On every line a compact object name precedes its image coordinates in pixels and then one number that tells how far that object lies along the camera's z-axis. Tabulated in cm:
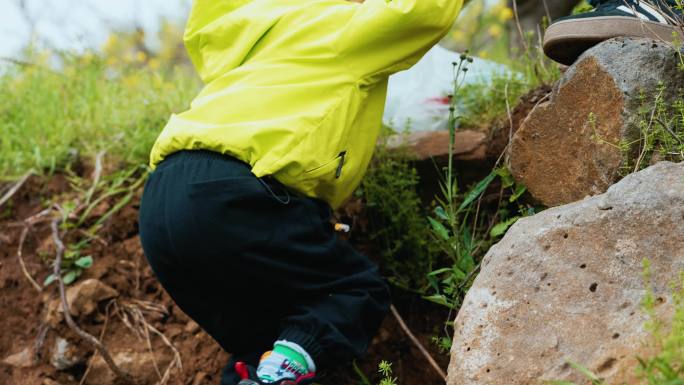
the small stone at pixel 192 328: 275
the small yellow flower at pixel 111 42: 498
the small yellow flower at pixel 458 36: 589
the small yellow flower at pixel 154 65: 482
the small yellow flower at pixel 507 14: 432
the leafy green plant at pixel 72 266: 284
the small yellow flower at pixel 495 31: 563
